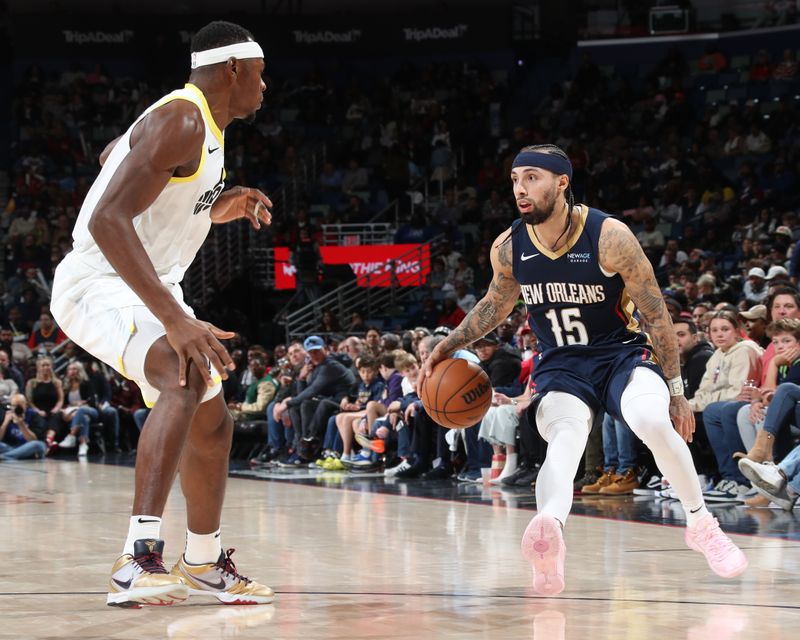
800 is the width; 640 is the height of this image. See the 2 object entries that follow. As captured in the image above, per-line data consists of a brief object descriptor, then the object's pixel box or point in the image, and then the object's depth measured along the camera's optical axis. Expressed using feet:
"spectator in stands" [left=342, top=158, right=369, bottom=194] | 69.05
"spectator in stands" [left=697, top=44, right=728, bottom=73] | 66.54
